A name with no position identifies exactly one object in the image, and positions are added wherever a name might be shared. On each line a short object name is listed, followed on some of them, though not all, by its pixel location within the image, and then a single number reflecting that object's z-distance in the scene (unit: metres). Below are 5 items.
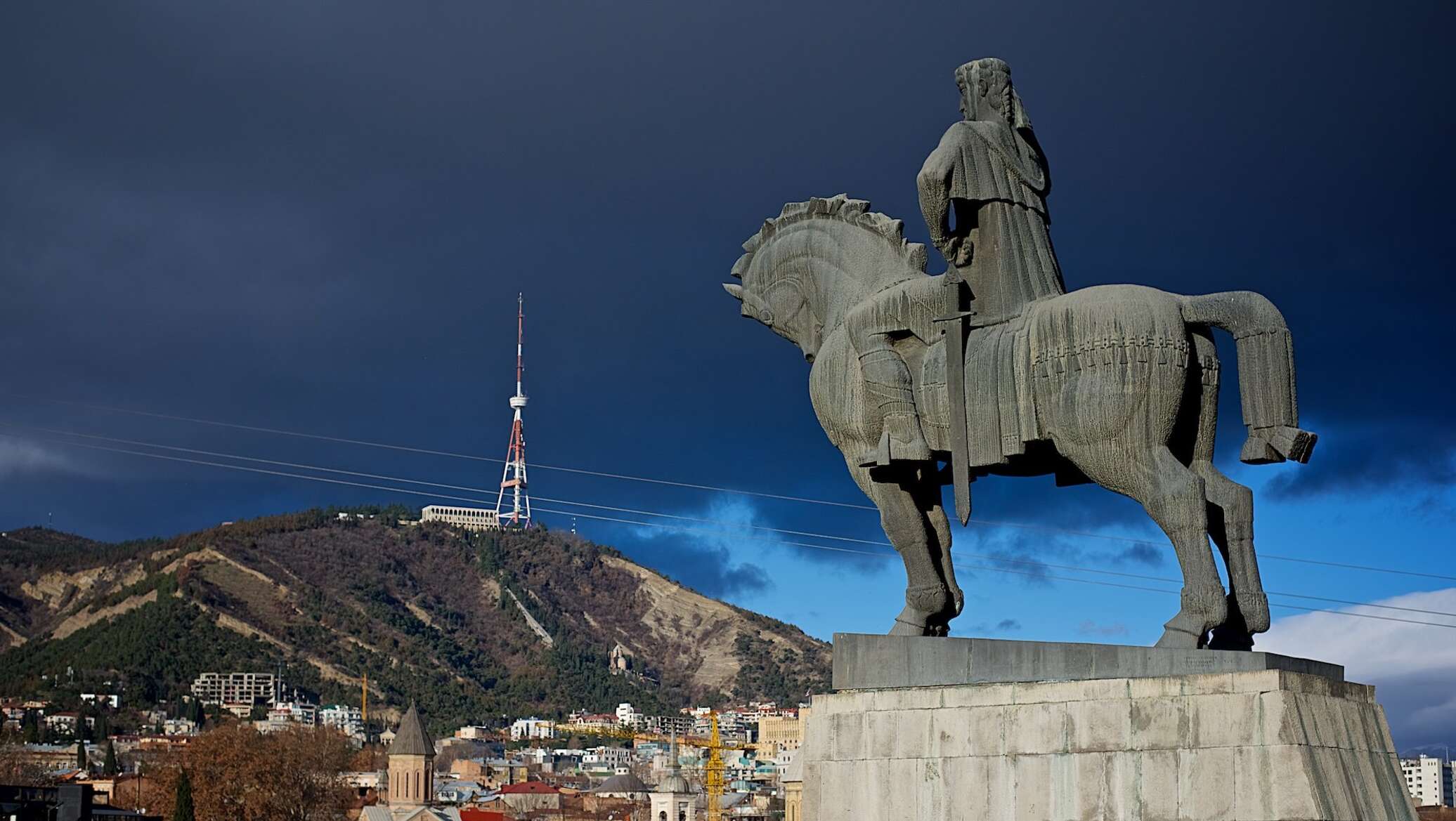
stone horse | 12.15
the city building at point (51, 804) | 84.06
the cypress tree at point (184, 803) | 80.56
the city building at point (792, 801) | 74.56
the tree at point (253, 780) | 105.12
